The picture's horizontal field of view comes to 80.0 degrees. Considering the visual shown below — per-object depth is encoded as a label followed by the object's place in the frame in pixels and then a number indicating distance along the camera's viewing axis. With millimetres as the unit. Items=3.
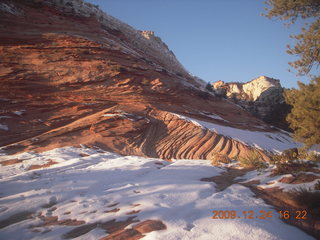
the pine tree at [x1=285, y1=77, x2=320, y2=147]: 5195
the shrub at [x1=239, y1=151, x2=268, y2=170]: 6189
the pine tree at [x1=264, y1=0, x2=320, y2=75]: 5695
